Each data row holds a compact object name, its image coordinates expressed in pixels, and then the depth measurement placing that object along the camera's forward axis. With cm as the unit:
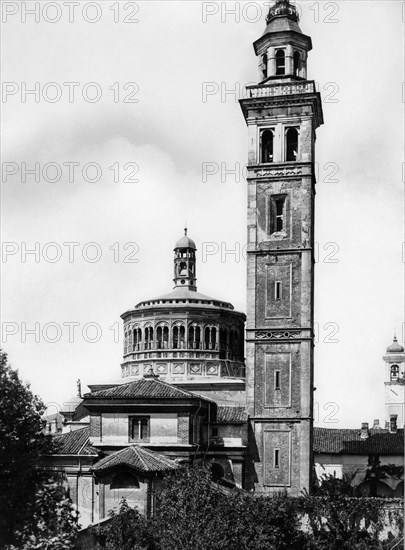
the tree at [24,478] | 2864
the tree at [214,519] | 3153
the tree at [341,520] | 3881
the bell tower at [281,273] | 4800
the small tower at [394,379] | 10968
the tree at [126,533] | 3284
